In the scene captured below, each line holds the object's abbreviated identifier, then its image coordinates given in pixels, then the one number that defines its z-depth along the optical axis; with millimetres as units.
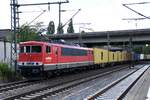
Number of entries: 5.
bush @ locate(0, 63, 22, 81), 32694
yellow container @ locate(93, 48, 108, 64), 57422
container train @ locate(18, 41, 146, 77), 31766
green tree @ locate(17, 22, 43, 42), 56469
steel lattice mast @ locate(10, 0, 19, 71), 33500
